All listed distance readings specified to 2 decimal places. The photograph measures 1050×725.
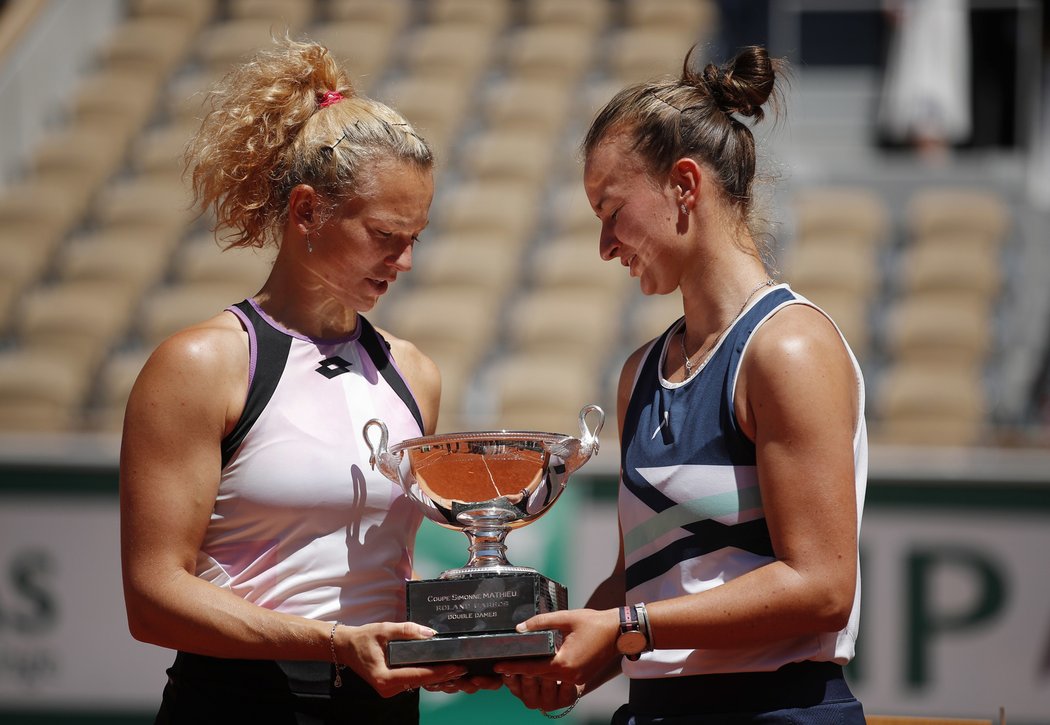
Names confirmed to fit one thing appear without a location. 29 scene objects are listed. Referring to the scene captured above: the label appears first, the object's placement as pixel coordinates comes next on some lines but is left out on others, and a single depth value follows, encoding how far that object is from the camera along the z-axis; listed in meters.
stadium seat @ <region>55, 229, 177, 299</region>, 13.82
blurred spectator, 15.39
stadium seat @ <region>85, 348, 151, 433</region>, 11.53
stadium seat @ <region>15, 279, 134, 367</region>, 12.79
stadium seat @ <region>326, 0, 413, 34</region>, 17.98
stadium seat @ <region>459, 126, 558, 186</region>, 15.17
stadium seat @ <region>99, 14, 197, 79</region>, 17.34
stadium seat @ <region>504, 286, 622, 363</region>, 12.56
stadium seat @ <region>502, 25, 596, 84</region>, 16.70
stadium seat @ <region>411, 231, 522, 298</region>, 13.58
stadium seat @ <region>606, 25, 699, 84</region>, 16.11
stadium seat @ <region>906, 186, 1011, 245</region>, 13.78
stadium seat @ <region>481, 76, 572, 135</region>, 15.95
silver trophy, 3.57
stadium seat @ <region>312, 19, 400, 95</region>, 16.69
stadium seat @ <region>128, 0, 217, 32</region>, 18.25
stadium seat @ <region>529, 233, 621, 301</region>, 13.38
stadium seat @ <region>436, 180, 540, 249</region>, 14.45
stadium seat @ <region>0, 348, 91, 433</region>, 11.45
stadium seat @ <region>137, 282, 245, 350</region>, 12.73
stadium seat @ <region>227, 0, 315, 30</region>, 18.03
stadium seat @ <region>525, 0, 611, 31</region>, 17.67
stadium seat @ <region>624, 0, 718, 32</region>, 17.14
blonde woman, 3.69
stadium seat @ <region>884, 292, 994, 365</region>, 12.30
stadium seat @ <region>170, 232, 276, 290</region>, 13.66
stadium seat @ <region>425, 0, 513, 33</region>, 17.94
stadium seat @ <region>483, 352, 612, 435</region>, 11.28
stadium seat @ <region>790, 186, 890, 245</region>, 13.95
